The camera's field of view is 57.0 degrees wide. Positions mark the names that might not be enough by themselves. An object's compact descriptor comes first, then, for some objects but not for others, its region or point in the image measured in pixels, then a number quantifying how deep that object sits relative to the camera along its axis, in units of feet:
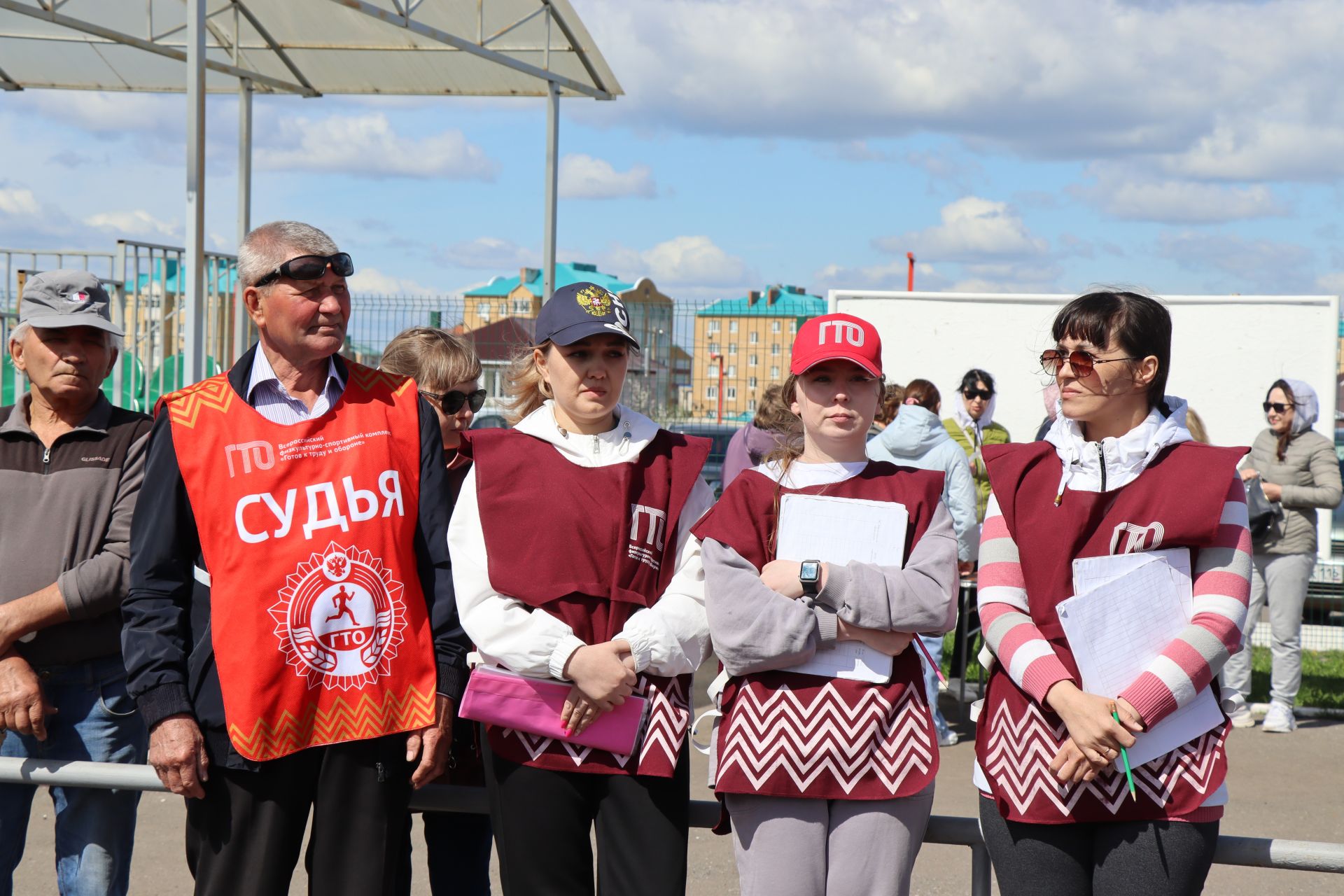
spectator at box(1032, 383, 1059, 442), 14.23
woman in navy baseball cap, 8.80
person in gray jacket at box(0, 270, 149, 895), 10.65
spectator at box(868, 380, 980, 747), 21.86
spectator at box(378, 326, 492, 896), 10.78
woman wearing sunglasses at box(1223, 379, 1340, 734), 24.85
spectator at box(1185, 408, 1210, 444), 18.79
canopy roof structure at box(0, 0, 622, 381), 31.58
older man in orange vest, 8.81
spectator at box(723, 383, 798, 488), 18.85
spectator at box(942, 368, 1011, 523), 25.79
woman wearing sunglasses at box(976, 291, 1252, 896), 7.97
